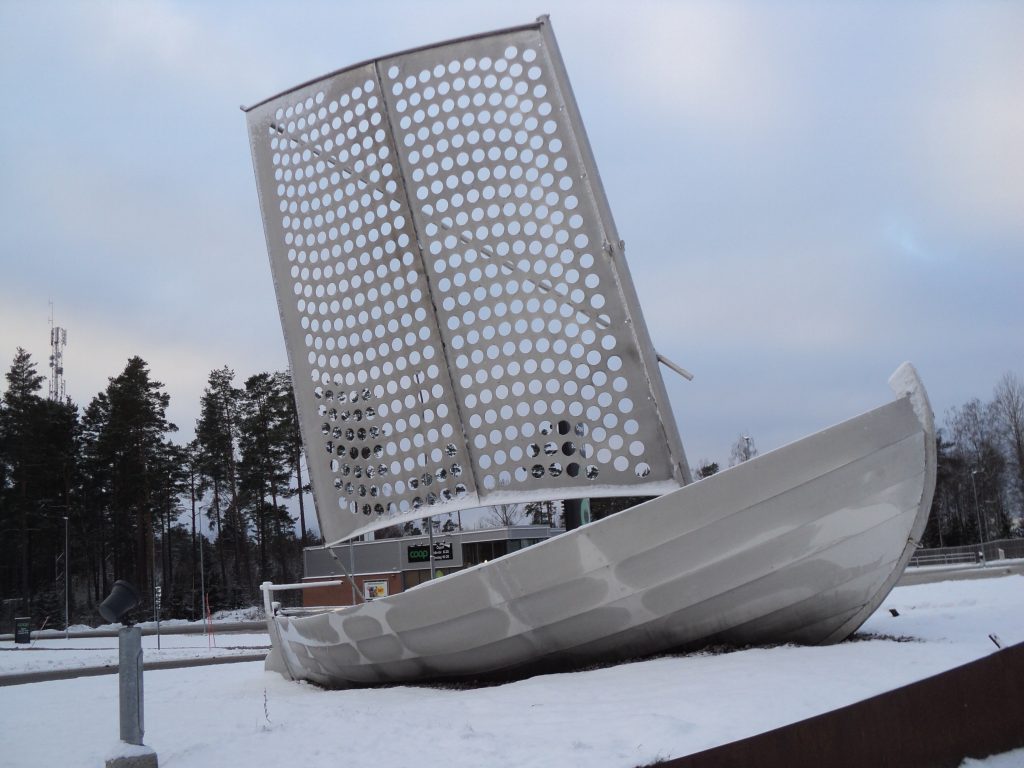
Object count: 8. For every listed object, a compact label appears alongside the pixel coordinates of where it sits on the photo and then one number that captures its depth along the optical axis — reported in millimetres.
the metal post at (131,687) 4992
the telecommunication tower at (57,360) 49312
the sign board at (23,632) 27438
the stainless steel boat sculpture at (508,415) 5352
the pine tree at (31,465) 42156
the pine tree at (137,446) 43781
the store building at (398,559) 32562
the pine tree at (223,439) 49438
